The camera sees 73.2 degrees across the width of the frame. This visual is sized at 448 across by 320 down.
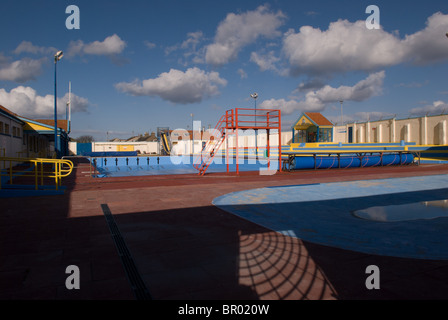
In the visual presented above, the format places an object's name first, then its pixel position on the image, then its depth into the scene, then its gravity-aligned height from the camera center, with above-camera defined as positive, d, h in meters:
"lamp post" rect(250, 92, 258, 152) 31.91 +6.35
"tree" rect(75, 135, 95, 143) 112.31 +7.38
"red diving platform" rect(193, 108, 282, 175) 19.07 +2.01
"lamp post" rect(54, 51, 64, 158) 22.06 +5.24
